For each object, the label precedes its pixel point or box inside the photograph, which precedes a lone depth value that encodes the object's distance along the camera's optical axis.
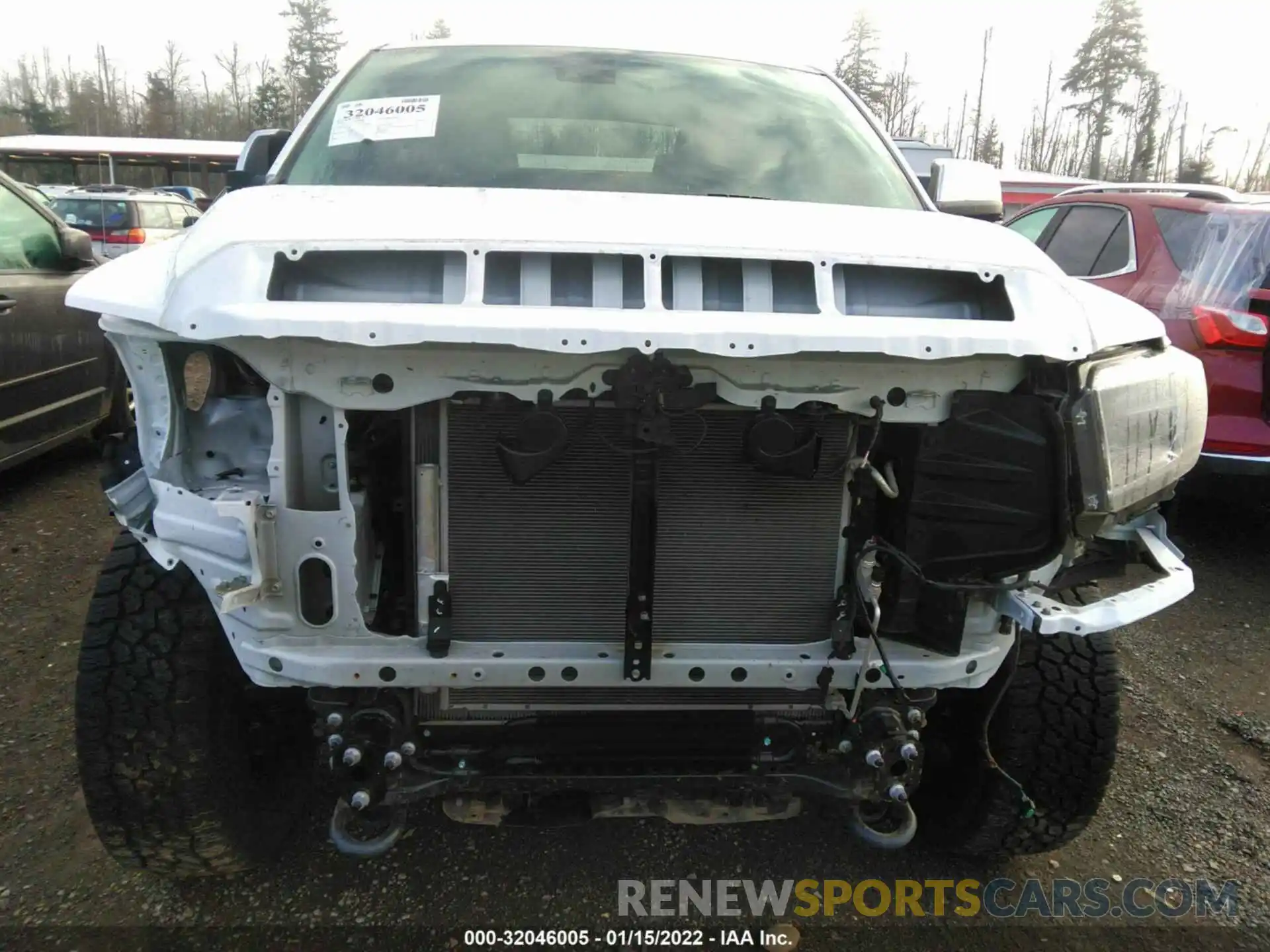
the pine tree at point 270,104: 46.28
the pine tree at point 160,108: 51.09
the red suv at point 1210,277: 4.12
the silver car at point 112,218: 13.19
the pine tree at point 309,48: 47.41
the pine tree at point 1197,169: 33.03
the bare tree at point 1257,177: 32.59
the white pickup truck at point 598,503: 1.64
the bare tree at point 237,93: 51.88
